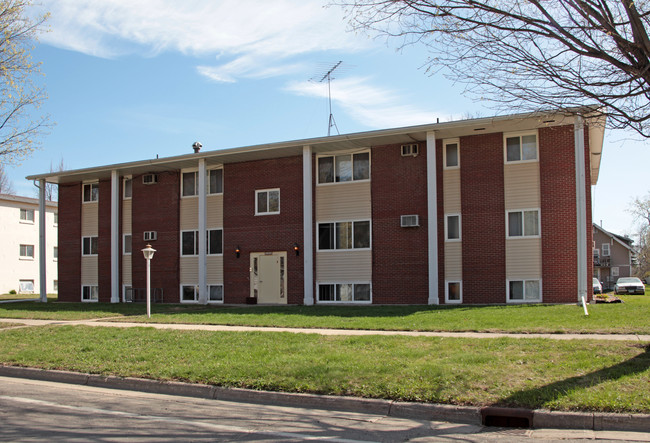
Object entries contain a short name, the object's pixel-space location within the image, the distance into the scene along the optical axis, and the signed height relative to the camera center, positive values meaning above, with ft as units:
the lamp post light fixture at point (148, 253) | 64.08 +0.35
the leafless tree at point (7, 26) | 55.36 +21.33
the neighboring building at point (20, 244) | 142.10 +3.27
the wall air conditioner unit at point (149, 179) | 91.61 +11.72
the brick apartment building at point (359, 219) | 66.90 +4.47
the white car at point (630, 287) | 147.13 -8.82
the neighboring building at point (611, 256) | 236.84 -1.95
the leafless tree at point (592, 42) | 27.12 +9.61
